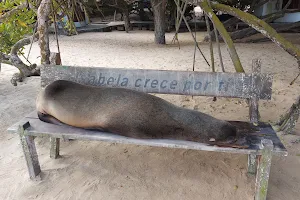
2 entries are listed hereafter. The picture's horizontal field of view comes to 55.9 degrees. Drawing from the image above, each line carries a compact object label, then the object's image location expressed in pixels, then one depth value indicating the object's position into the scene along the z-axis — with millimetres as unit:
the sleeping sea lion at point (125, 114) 2150
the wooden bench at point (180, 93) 1968
